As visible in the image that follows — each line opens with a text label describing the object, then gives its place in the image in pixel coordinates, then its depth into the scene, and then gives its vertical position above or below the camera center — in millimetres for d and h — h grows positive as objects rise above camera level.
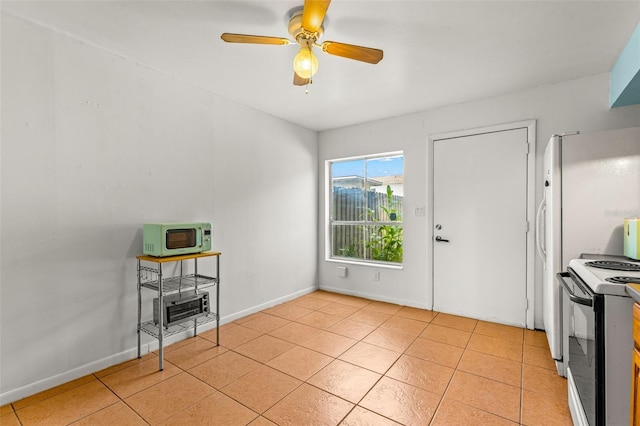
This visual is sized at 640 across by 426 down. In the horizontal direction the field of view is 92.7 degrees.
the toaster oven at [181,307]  2500 -804
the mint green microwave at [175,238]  2375 -204
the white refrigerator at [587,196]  2066 +114
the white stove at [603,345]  1301 -601
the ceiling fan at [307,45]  1800 +1026
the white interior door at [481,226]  3158 -149
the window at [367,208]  4208 +74
